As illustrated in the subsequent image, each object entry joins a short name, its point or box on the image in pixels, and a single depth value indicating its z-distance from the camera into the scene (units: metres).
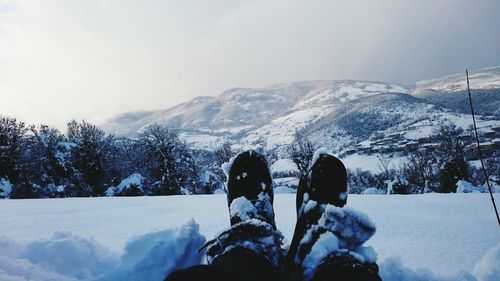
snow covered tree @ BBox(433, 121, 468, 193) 15.32
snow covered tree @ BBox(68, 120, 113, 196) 17.94
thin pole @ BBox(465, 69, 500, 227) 0.86
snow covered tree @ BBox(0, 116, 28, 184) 15.35
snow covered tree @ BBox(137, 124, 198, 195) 18.98
